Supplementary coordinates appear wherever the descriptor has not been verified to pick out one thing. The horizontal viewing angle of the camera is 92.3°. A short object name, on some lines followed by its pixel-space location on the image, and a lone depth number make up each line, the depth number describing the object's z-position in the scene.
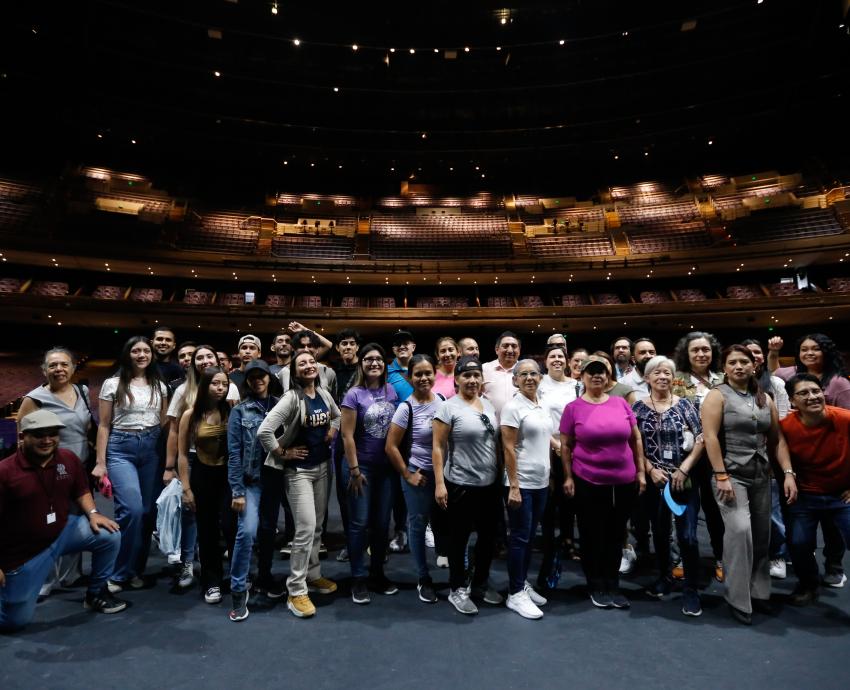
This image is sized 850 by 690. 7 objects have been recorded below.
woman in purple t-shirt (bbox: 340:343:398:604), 2.79
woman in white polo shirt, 2.60
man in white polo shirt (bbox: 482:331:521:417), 3.48
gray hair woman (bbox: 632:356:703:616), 2.61
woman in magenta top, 2.62
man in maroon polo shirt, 2.33
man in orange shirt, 2.63
